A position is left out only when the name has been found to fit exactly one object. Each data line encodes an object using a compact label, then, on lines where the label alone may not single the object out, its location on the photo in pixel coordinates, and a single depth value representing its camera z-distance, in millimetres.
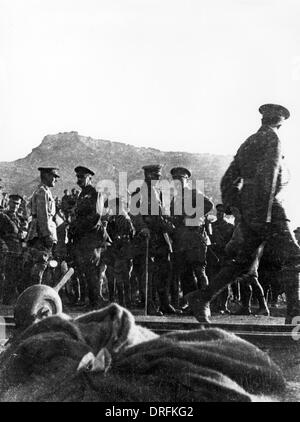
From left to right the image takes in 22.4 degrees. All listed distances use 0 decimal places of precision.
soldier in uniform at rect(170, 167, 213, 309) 9500
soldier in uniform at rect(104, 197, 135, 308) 10383
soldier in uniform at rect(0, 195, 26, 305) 11156
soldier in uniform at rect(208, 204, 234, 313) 11438
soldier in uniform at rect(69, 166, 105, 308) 9578
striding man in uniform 6957
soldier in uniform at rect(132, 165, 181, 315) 9445
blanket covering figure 5207
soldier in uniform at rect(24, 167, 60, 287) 9172
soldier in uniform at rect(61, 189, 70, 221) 11334
